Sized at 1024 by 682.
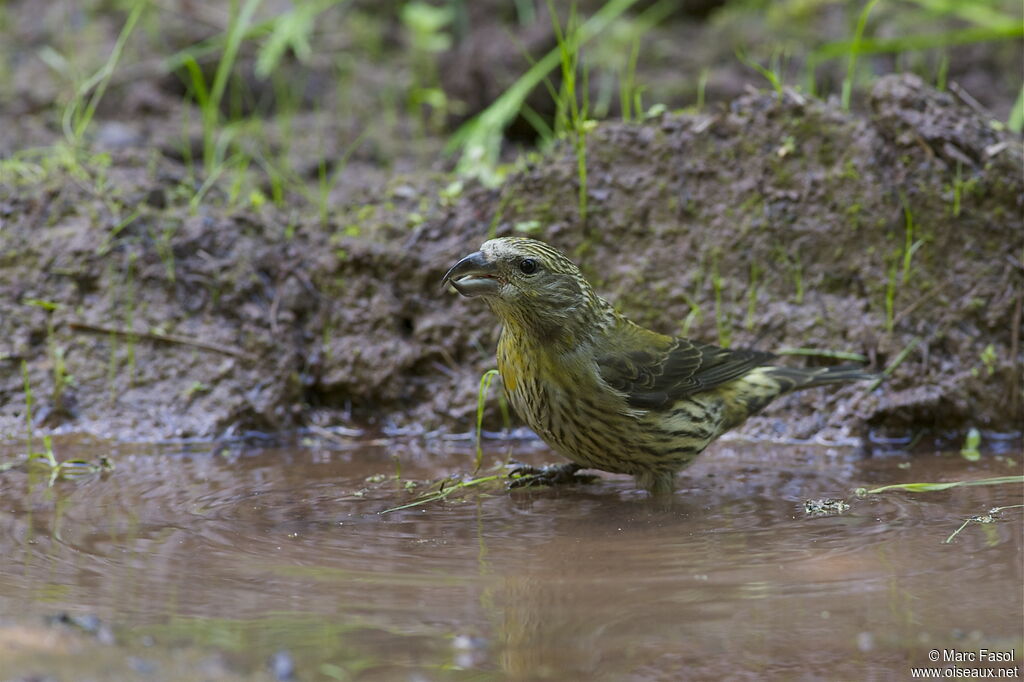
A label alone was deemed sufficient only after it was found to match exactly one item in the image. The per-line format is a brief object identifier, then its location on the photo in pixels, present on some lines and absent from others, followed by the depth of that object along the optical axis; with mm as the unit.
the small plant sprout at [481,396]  9516
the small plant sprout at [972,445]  9870
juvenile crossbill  8836
